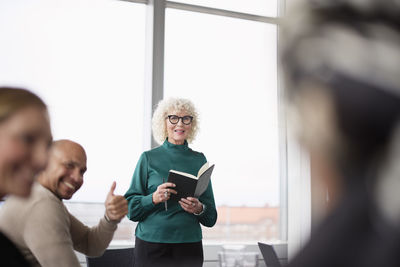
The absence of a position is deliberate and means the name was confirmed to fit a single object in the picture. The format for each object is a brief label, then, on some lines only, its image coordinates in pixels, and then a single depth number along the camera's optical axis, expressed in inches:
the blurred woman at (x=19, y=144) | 25.3
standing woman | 111.0
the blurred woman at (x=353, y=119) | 19.4
